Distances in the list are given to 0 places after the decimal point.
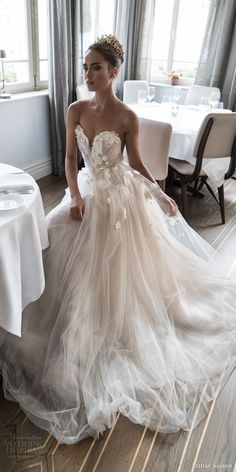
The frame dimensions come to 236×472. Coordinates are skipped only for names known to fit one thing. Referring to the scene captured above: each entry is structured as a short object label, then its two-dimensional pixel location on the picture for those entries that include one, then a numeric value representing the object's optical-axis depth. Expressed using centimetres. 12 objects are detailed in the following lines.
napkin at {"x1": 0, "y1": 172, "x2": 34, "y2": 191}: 132
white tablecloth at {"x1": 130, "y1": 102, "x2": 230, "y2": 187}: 265
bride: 133
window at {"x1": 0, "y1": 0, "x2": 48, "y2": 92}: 304
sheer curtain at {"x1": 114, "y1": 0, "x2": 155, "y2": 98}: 417
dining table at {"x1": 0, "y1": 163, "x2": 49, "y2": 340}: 110
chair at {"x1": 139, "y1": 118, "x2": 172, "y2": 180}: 236
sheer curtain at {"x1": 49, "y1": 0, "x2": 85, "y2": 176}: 303
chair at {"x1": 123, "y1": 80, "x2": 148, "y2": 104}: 385
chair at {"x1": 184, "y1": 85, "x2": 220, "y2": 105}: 381
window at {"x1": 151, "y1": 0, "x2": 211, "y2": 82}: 429
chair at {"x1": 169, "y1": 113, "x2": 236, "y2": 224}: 248
